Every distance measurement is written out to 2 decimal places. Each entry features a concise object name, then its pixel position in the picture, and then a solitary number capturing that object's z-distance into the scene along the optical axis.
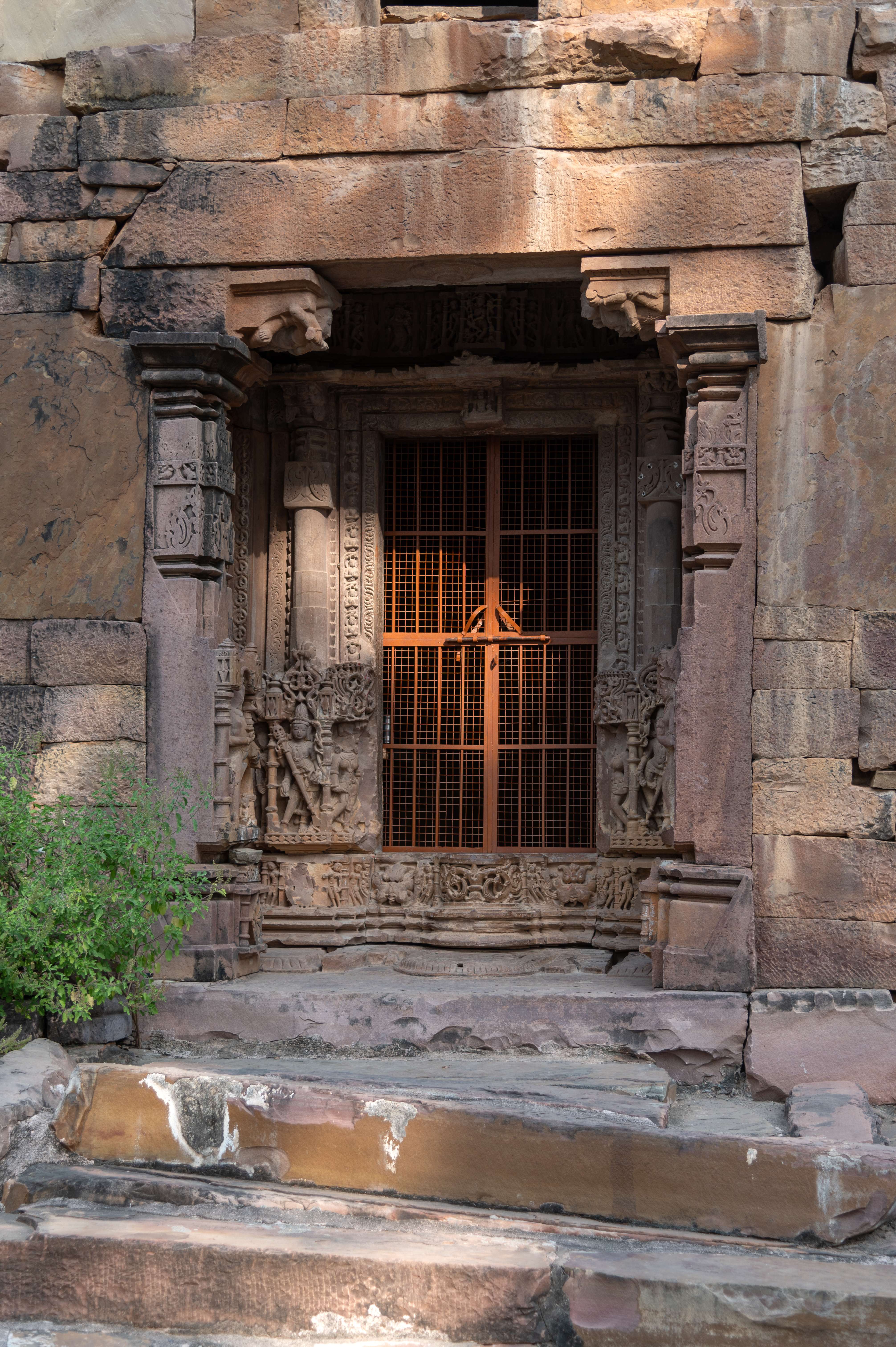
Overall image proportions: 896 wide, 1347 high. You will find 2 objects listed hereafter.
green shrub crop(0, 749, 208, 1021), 5.43
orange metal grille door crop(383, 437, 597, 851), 7.76
